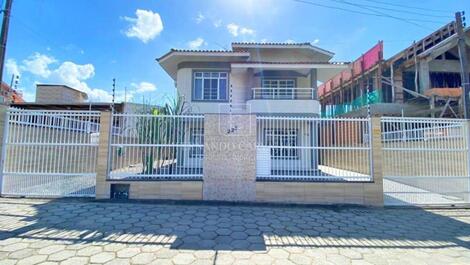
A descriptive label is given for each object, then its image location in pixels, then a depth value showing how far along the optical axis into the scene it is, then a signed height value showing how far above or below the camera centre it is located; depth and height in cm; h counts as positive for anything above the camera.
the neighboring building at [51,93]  2081 +466
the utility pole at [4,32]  607 +291
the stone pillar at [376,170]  608 -52
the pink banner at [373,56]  1767 +732
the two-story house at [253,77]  1184 +392
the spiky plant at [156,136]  645 +31
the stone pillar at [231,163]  615 -38
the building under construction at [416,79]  1429 +516
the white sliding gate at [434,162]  646 -31
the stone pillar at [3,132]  609 +34
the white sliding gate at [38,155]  618 -25
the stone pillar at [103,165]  609 -47
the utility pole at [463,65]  820 +314
